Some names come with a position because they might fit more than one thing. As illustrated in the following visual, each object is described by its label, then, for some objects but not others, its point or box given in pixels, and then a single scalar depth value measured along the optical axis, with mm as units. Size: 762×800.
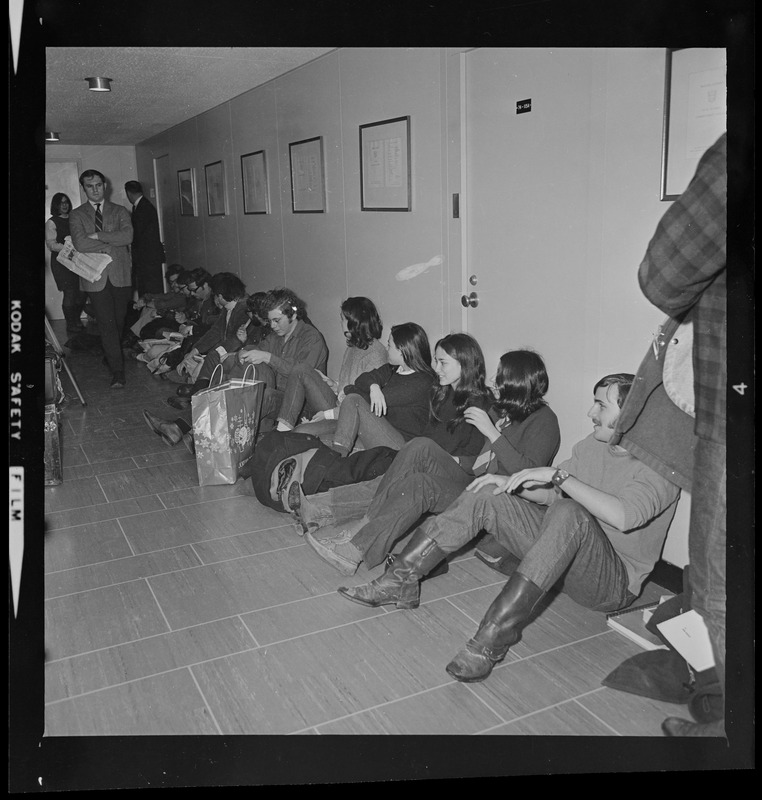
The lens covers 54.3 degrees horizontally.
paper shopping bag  3326
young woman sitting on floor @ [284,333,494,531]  2488
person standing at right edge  1635
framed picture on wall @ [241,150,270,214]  3596
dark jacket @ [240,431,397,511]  2889
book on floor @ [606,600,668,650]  2014
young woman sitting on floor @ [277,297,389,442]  3252
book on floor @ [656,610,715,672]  1799
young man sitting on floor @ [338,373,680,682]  1966
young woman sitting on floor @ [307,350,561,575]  2291
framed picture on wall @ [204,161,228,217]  3346
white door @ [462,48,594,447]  2129
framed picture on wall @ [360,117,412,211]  3002
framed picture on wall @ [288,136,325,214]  3459
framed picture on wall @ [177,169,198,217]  2857
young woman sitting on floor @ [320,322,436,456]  2809
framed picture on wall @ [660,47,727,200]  1778
